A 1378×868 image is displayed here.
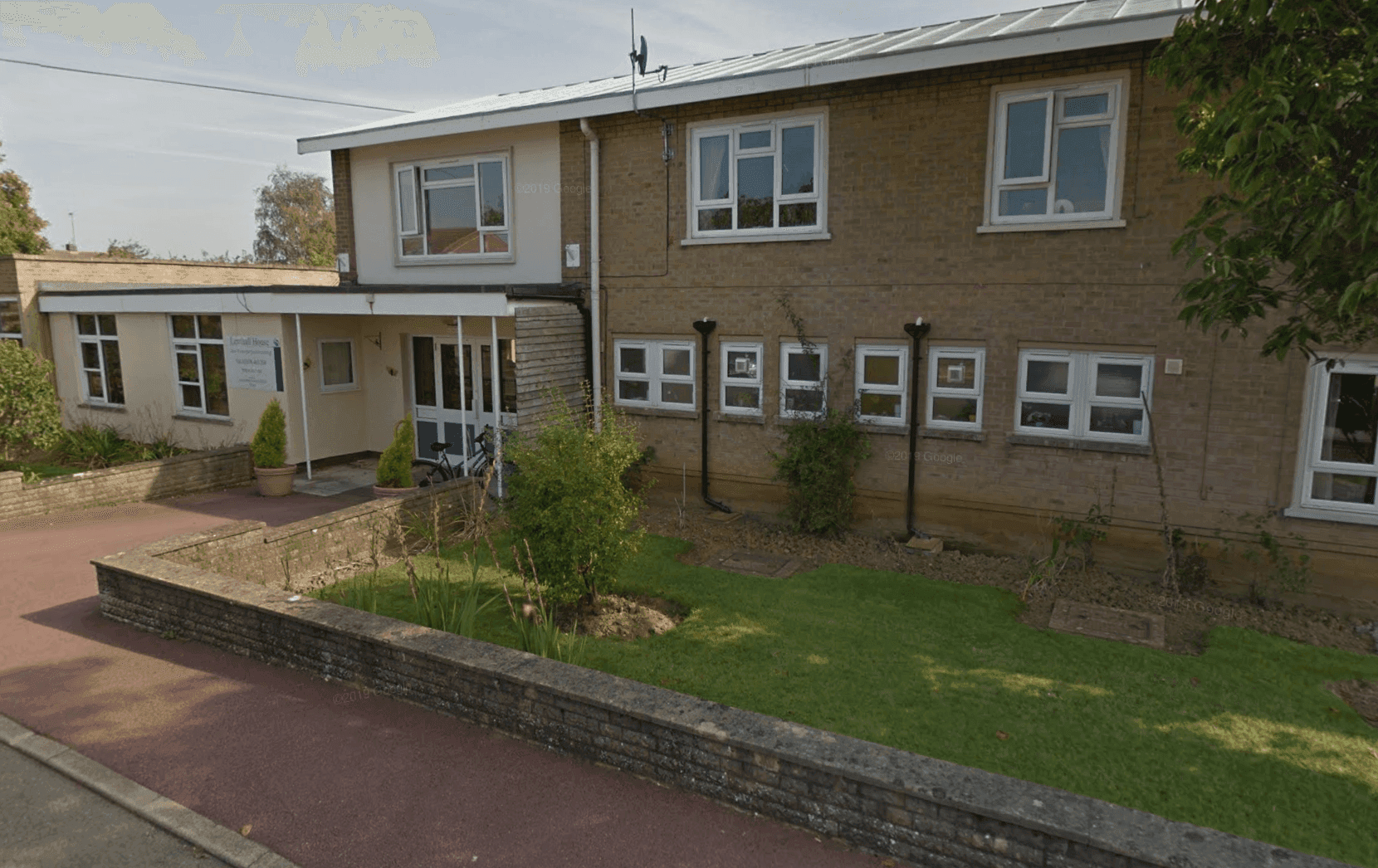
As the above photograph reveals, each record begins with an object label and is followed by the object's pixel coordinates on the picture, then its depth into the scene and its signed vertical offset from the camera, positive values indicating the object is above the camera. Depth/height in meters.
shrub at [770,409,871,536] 10.80 -2.01
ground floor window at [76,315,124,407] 17.39 -1.00
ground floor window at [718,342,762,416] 11.92 -0.96
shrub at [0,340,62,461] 14.20 -1.51
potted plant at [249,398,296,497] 13.41 -2.29
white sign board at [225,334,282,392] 14.38 -0.87
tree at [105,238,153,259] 51.27 +3.98
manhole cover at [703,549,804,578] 9.83 -3.00
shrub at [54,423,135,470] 15.61 -2.57
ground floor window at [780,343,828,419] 11.29 -0.93
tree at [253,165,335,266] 50.38 +5.60
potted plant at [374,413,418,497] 12.37 -2.29
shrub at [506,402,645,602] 7.52 -1.76
